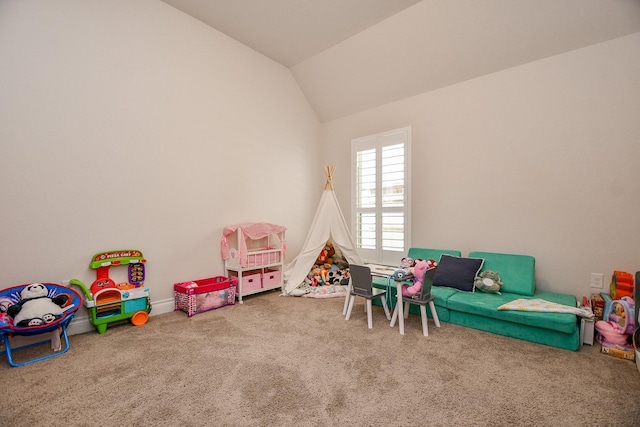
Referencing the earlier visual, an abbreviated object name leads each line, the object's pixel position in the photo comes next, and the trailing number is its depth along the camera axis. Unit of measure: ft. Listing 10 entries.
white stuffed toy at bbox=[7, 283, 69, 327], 6.78
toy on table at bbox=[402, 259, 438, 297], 8.25
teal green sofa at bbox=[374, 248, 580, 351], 7.26
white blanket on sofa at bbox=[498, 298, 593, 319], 7.30
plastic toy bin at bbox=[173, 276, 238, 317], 9.90
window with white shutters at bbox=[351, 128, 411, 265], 12.97
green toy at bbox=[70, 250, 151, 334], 8.41
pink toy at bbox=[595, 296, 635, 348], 6.97
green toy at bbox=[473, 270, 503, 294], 9.37
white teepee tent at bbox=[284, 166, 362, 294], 13.00
